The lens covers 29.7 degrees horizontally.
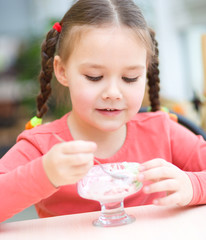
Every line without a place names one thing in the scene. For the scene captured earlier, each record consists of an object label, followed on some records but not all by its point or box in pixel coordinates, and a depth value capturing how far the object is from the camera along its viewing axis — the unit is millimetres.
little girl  716
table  651
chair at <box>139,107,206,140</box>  1266
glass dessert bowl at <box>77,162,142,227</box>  696
